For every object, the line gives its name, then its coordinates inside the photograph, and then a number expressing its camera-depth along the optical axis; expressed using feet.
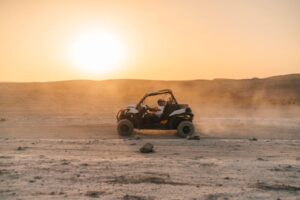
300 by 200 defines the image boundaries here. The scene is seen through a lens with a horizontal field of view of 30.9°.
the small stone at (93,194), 34.66
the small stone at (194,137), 67.00
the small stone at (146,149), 53.52
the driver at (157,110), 71.15
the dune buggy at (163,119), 70.33
